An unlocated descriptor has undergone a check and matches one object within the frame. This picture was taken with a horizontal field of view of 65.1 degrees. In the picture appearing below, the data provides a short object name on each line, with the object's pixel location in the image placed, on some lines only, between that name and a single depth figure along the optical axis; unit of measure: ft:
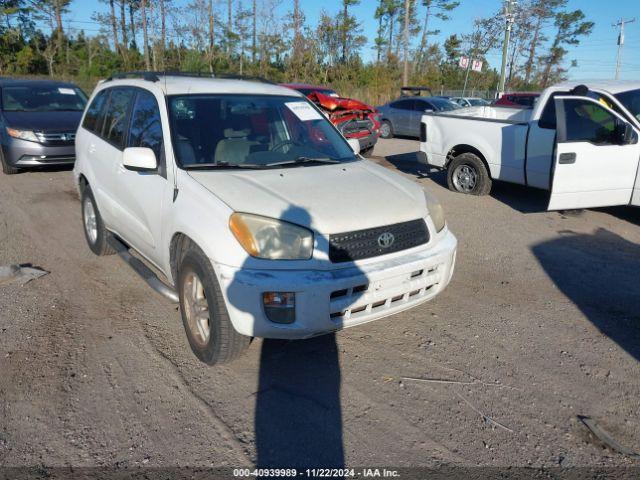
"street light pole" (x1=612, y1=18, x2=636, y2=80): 147.11
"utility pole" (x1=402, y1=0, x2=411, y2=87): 123.24
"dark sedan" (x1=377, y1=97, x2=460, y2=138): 55.57
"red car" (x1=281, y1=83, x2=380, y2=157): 36.52
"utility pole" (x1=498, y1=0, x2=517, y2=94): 76.96
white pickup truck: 20.75
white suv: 9.60
